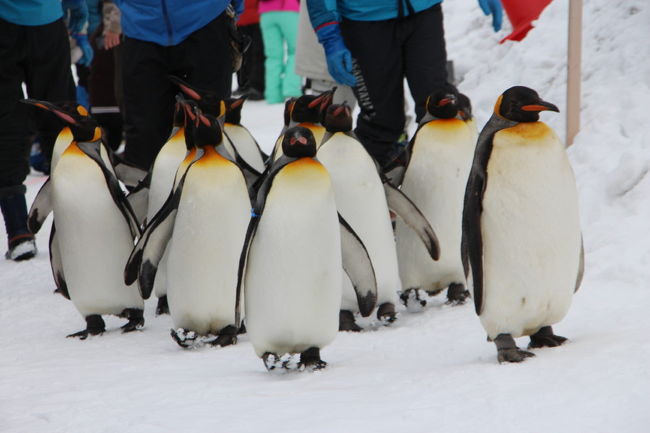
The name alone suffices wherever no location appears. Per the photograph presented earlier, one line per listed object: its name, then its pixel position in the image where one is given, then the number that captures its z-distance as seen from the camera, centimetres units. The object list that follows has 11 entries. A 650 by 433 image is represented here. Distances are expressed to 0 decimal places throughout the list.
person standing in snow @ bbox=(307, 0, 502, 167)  932
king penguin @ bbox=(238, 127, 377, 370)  631
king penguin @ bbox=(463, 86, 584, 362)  602
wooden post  1092
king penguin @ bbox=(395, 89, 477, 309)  822
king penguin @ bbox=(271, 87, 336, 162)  866
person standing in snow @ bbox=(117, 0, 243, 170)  919
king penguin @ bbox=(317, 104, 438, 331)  775
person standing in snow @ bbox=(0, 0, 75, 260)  1029
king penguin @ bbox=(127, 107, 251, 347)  722
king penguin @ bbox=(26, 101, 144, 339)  801
